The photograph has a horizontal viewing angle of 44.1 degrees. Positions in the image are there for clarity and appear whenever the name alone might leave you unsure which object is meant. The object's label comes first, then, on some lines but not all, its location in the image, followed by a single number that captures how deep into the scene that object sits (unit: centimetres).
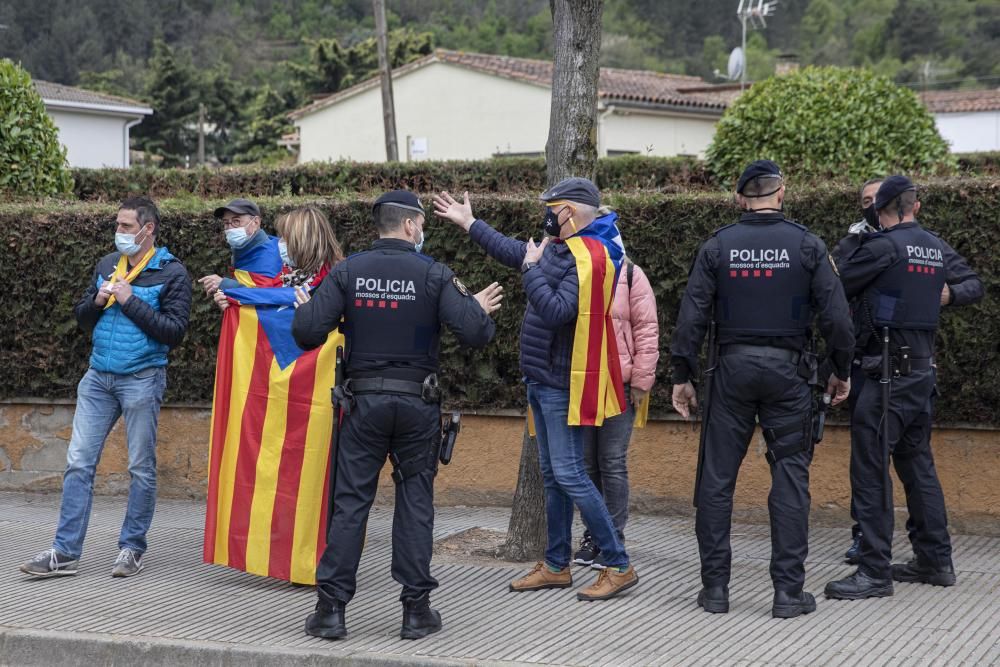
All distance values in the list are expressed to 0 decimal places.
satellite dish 3978
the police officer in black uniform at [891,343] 609
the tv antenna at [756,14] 4503
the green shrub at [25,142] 1061
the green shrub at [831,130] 1247
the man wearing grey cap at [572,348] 590
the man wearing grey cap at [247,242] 664
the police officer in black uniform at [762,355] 575
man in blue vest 677
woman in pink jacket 647
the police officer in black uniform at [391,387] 550
